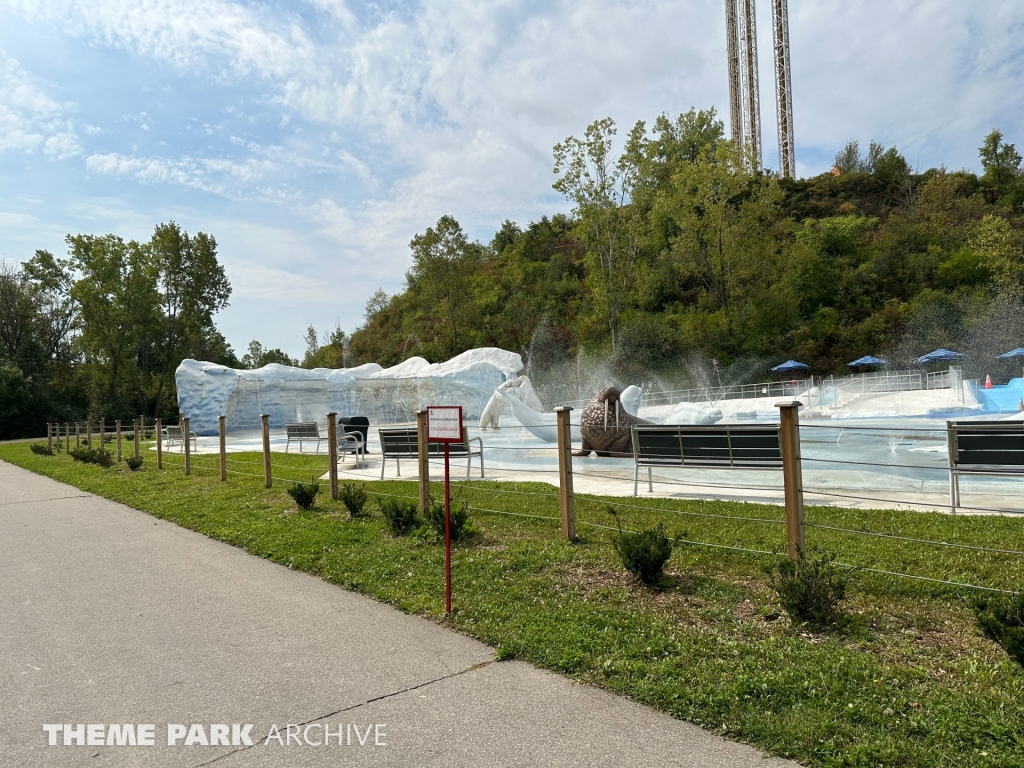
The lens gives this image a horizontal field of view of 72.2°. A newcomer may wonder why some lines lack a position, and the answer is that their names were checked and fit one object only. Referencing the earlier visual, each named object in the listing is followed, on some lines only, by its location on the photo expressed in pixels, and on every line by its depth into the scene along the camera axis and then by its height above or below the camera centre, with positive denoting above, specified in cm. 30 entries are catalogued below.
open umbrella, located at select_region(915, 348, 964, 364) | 3596 +181
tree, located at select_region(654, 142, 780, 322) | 4450 +1161
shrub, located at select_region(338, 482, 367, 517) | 771 -95
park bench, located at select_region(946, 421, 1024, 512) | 643 -56
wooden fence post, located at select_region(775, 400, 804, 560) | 439 -50
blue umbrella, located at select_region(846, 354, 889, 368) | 3988 +184
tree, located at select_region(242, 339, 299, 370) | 8883 +786
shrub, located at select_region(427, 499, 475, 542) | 627 -101
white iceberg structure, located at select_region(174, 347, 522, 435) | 3462 +123
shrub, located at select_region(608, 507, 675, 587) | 466 -101
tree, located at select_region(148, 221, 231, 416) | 5312 +1036
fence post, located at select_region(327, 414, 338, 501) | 877 -45
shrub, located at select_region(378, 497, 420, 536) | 673 -100
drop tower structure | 6144 +3003
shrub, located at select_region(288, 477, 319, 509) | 848 -95
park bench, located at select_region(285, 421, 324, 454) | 1635 -36
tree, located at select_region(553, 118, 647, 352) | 3906 +1103
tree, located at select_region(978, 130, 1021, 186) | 6147 +2068
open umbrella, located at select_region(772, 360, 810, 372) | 3812 +168
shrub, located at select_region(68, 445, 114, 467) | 1684 -81
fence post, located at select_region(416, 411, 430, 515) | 726 -52
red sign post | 454 -12
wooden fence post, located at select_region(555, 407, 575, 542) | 597 -59
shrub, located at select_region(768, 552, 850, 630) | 385 -110
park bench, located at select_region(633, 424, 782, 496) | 759 -53
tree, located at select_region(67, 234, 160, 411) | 4822 +890
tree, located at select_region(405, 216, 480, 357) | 5162 +1105
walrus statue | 1302 -39
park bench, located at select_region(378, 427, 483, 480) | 1091 -56
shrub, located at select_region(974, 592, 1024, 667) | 302 -106
